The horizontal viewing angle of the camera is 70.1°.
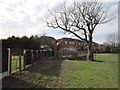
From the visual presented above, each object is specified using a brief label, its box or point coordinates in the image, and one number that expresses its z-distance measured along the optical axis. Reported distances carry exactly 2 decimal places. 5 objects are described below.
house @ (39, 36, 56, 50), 24.99
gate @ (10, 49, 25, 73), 5.52
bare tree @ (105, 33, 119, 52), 30.83
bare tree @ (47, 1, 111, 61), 14.79
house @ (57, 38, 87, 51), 35.38
